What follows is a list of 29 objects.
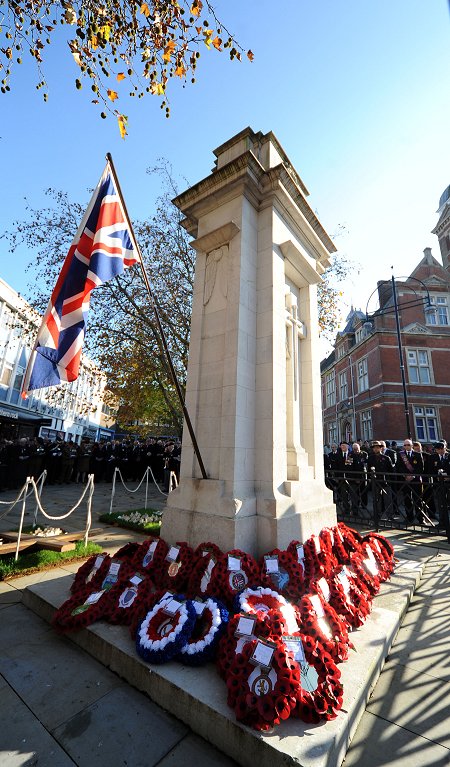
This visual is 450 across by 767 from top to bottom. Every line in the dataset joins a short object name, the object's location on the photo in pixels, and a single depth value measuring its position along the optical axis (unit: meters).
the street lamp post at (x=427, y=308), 17.05
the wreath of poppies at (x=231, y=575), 3.26
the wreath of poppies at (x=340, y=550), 4.71
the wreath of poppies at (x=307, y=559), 3.68
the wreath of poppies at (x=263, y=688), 2.11
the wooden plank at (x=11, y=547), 5.01
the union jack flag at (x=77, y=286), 3.93
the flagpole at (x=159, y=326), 3.85
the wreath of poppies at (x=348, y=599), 3.34
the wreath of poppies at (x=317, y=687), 2.17
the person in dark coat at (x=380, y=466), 9.03
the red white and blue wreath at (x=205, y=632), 2.66
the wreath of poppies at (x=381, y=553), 4.82
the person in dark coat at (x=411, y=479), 8.44
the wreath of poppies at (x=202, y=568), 3.44
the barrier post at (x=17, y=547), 4.97
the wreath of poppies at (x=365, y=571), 4.19
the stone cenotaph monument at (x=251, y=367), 4.07
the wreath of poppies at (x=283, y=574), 3.48
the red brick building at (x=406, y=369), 27.59
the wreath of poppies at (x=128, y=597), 3.25
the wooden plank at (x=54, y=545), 5.29
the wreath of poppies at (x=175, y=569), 3.61
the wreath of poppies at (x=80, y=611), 3.21
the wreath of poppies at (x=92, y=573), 3.77
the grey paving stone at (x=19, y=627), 3.20
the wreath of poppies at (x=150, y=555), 3.85
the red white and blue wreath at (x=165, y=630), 2.67
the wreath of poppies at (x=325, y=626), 2.73
